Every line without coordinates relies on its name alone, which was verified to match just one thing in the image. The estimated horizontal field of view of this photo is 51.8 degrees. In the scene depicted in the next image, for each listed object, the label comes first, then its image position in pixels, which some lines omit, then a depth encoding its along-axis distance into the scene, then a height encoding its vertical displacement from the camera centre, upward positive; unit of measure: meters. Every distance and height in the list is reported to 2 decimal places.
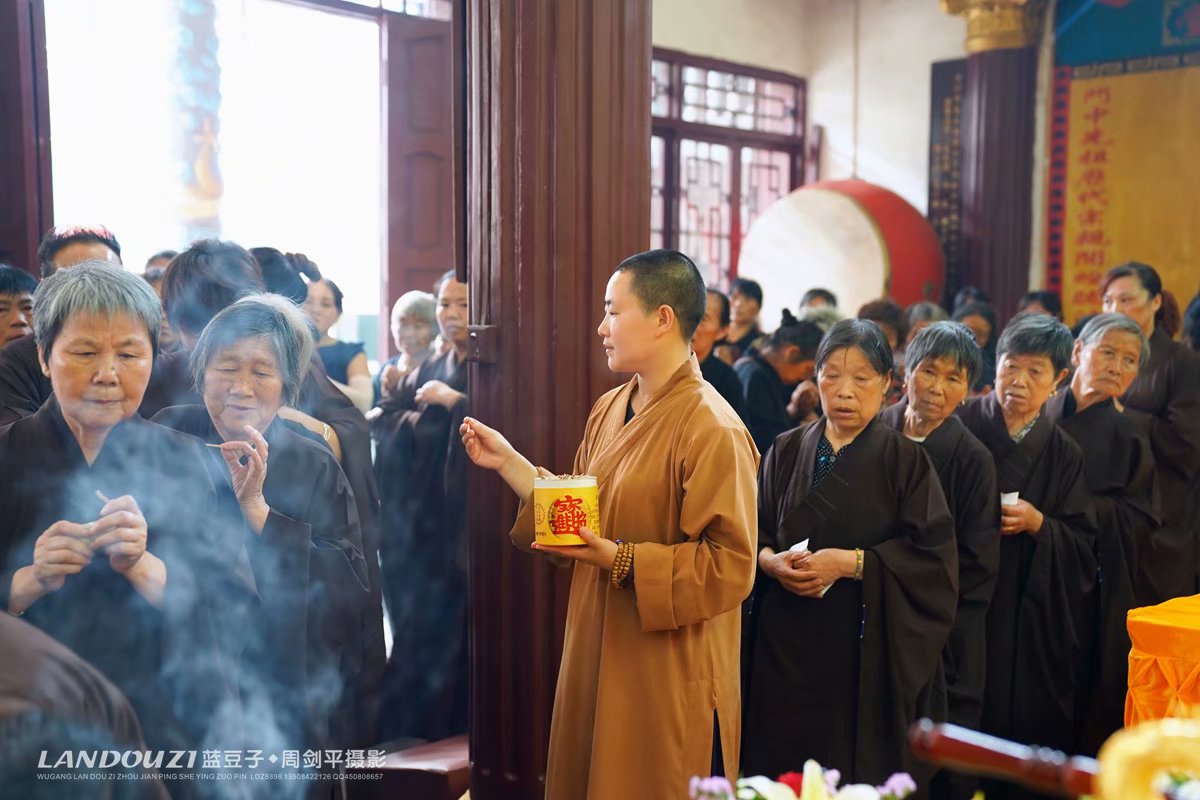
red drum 7.87 +0.20
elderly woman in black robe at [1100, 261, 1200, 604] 4.41 -0.52
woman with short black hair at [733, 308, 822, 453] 4.67 -0.37
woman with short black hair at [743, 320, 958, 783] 2.92 -0.75
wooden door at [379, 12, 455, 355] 6.39 +0.65
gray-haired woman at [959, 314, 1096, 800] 3.46 -0.79
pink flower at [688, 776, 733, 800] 1.26 -0.52
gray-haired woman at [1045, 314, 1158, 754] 3.68 -0.60
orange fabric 2.58 -0.82
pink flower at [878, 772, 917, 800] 1.24 -0.51
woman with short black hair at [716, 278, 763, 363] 6.17 -0.15
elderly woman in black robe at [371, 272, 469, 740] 4.20 -0.96
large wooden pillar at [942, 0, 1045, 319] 7.70 +0.86
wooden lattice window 8.16 +0.87
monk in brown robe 2.33 -0.54
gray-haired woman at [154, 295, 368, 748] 2.27 -0.45
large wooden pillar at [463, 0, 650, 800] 2.97 +0.08
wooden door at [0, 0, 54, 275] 4.84 +0.53
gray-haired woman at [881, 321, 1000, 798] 3.19 -0.56
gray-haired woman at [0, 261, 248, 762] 1.92 -0.36
